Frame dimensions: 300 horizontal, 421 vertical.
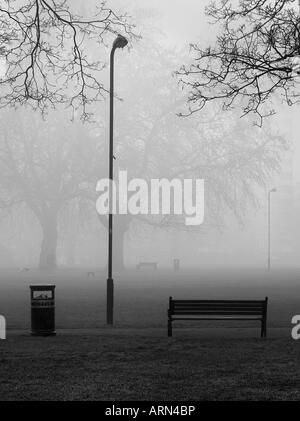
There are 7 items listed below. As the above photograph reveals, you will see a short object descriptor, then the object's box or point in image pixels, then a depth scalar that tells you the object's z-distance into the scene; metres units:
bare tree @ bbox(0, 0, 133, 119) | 19.02
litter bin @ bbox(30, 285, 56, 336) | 16.81
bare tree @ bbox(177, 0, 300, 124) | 18.36
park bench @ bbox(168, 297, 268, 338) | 16.42
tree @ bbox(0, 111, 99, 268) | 57.56
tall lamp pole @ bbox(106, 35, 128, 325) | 20.30
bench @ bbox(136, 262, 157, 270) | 66.00
